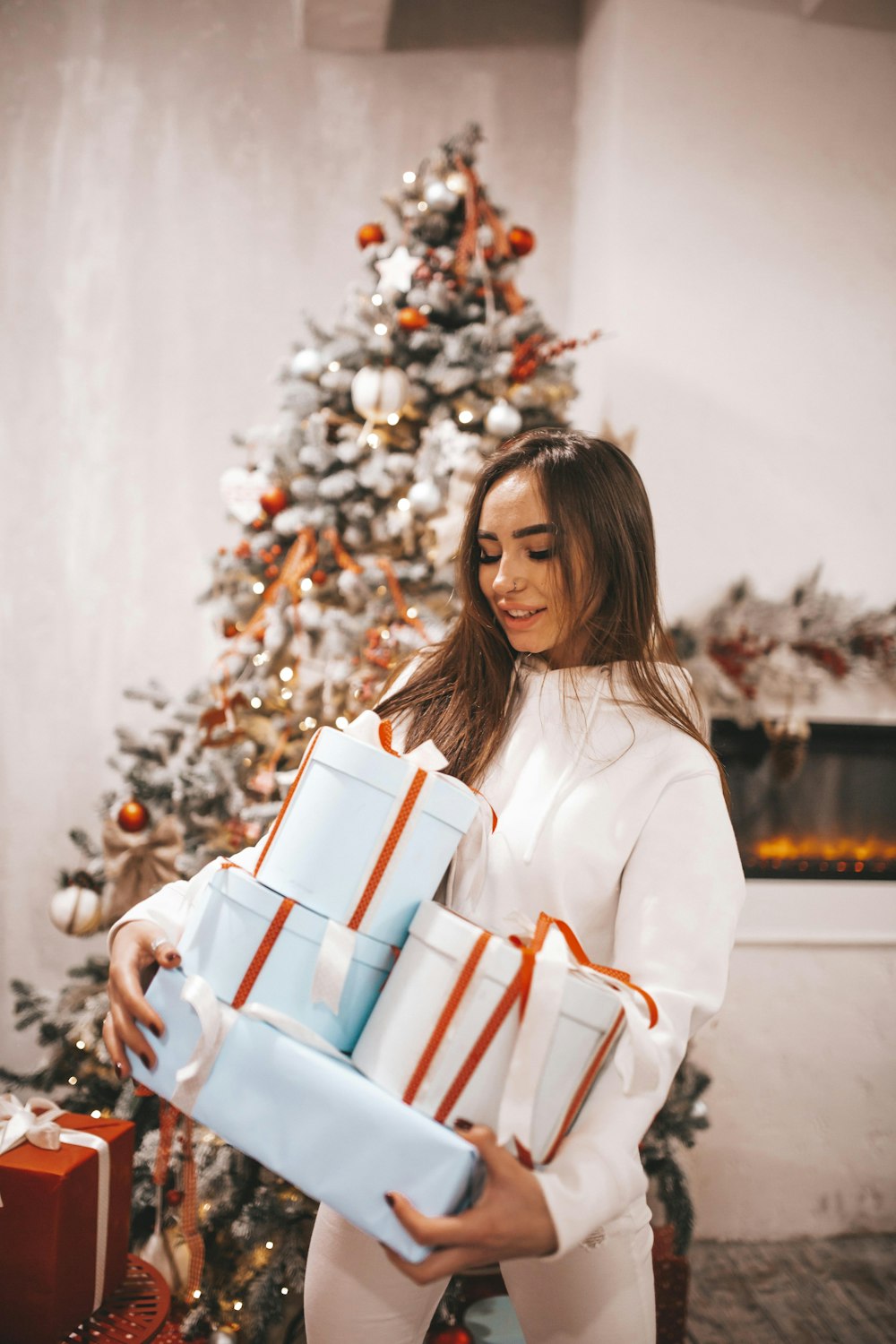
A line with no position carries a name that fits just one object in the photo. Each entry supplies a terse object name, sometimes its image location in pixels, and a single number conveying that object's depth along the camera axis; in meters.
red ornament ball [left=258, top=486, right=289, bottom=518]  2.32
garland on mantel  2.55
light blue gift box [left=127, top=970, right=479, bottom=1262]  0.86
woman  0.93
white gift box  0.89
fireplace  2.68
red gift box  1.27
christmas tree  2.13
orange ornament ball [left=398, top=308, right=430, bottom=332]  2.20
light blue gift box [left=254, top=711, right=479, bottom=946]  0.98
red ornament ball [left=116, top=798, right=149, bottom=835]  2.12
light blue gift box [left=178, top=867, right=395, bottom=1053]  0.98
